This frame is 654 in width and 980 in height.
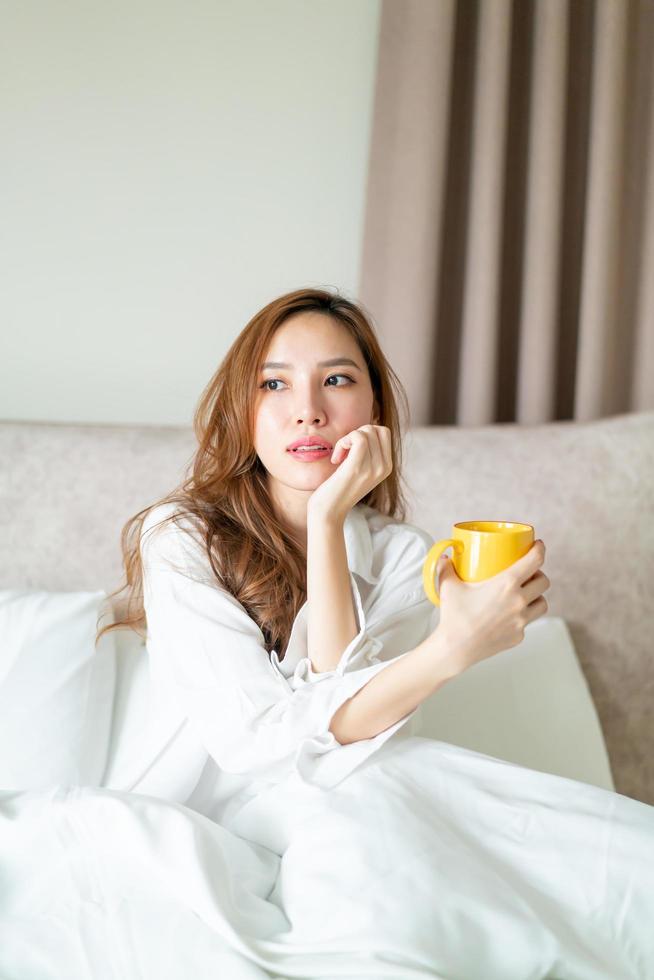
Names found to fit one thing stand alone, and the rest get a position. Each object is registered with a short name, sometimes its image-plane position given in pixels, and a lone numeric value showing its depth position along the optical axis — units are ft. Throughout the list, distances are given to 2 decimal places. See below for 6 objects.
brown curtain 6.47
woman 2.97
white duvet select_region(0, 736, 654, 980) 2.83
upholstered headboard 5.74
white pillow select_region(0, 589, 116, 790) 4.55
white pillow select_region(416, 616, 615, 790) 5.08
